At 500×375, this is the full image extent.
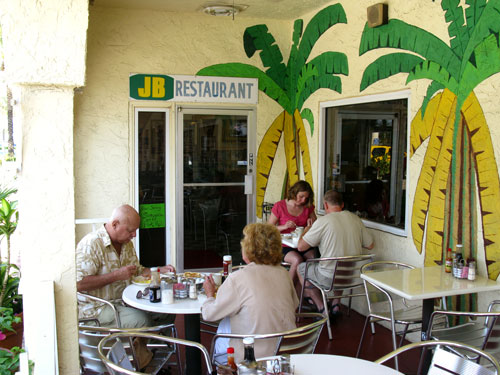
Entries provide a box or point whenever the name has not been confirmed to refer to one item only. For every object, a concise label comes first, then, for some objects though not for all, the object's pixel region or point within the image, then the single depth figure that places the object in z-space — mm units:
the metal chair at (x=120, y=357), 2223
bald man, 3430
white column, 2045
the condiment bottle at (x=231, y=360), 2225
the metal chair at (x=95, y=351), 2855
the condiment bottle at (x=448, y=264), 3836
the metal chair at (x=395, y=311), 3730
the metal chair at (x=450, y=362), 2266
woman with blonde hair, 2785
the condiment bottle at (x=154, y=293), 3150
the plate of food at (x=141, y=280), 3515
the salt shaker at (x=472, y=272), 3594
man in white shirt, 4660
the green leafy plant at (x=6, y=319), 3762
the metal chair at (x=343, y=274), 4461
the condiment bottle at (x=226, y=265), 3601
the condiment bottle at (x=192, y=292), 3223
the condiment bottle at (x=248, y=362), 2135
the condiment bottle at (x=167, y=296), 3102
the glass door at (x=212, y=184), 6648
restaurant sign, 6344
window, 4875
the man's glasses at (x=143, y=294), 3252
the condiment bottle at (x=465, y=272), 3635
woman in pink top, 5605
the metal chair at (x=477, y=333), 3143
